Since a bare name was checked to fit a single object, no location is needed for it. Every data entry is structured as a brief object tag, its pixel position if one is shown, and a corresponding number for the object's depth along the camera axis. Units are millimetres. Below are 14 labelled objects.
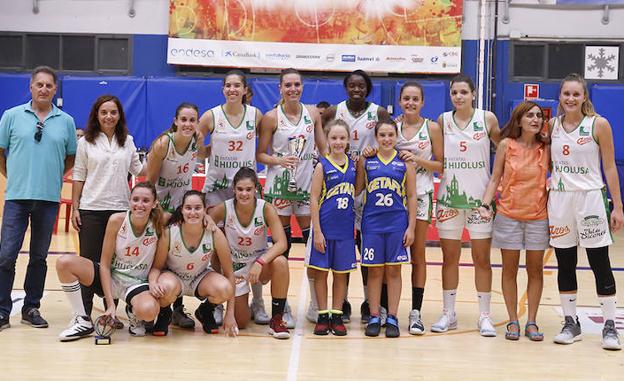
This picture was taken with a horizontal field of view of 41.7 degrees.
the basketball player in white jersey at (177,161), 5242
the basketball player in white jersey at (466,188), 5309
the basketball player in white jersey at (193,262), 5059
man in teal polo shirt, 5164
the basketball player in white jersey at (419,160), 5371
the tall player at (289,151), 5574
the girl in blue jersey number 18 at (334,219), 5270
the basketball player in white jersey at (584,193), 4992
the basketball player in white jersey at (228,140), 5527
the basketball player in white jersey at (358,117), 5531
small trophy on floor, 4879
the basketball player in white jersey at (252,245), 5191
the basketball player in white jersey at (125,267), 4941
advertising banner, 13469
